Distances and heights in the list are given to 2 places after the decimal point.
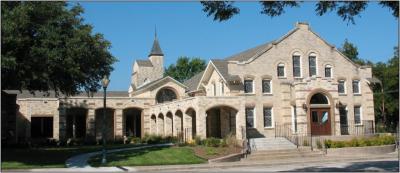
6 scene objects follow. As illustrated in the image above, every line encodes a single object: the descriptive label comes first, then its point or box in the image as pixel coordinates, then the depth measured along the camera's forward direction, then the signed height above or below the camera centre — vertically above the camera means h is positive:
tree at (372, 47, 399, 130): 56.93 +3.10
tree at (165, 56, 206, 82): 94.10 +9.90
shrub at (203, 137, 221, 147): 31.29 -1.63
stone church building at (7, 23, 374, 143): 36.59 +1.19
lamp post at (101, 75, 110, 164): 25.38 +1.92
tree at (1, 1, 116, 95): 22.22 +3.61
